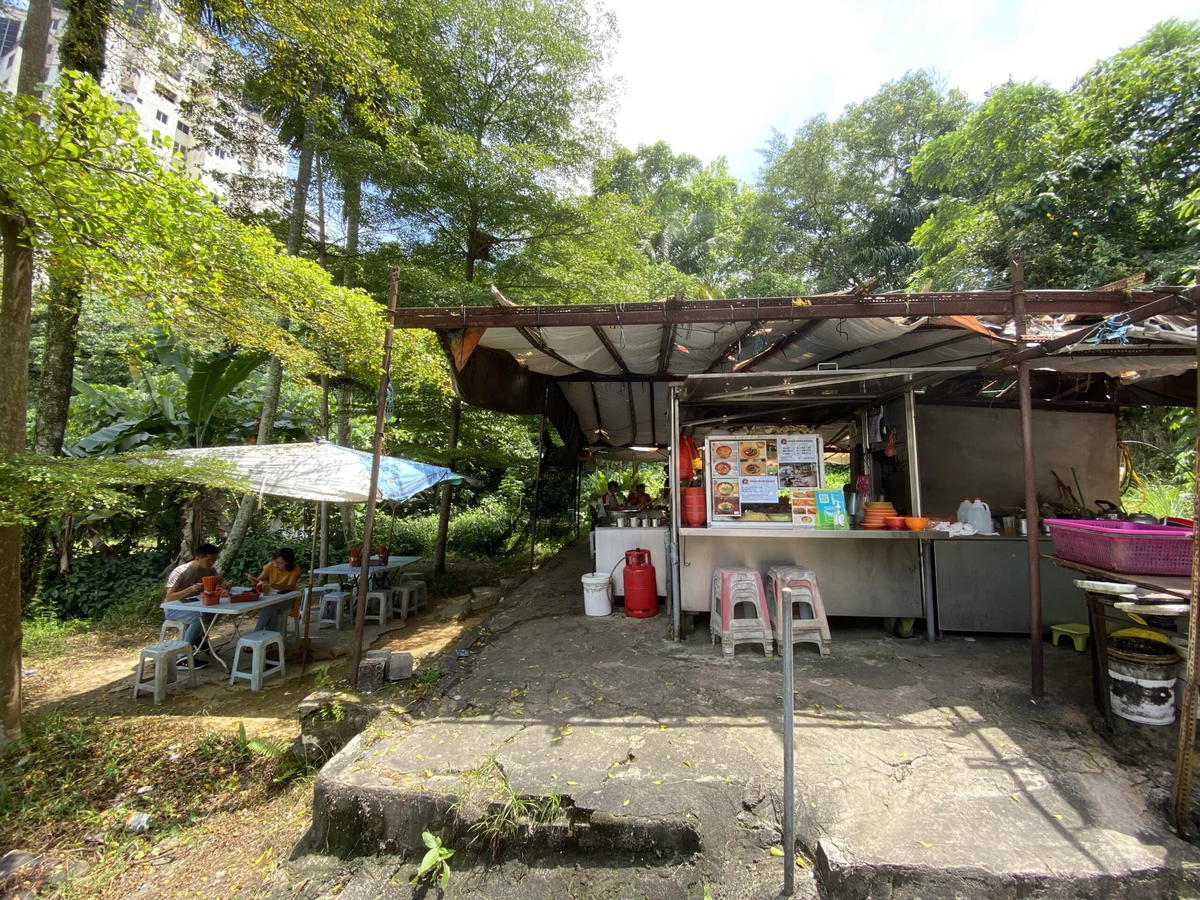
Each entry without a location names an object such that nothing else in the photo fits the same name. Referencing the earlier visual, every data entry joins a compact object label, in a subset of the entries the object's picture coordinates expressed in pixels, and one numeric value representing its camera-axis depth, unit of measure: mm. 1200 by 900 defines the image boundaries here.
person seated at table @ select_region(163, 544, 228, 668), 5719
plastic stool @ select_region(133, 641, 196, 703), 5238
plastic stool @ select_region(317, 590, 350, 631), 7492
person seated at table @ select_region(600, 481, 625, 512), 9789
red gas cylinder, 5934
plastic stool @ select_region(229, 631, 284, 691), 5535
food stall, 4781
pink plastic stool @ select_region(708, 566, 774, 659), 4582
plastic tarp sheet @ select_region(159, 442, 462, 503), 5484
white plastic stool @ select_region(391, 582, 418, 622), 7694
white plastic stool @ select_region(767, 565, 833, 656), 4551
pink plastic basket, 2975
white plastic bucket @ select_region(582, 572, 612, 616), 5996
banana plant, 8539
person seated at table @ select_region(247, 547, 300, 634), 6113
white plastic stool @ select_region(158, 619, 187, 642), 5655
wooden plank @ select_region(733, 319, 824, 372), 4645
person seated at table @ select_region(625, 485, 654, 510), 9828
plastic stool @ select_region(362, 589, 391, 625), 7367
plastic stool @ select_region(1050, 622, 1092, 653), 4348
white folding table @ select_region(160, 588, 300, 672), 5285
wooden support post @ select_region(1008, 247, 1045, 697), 3625
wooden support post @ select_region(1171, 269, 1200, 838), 2363
